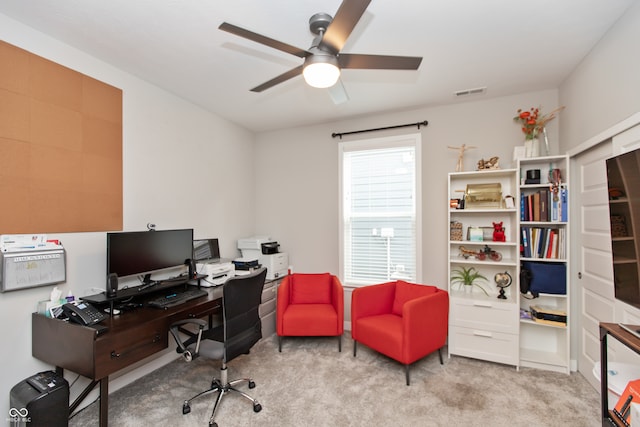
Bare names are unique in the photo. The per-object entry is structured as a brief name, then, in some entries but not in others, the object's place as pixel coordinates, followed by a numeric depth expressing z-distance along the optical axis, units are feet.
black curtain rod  11.10
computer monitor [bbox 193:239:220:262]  10.18
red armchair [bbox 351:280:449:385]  8.32
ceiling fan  4.46
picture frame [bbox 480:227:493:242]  10.11
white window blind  11.42
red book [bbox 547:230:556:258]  8.89
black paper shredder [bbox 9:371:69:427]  5.35
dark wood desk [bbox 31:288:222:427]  5.49
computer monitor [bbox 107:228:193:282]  7.13
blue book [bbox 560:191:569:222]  8.64
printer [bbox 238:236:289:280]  11.96
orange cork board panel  6.07
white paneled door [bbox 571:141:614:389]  7.29
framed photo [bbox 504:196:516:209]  9.43
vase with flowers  9.25
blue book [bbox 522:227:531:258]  9.20
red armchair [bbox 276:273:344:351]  10.14
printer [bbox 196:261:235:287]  9.37
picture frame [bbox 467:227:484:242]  9.95
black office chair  6.64
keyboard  7.21
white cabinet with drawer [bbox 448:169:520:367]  9.15
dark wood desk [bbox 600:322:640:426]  4.11
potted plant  10.31
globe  9.65
